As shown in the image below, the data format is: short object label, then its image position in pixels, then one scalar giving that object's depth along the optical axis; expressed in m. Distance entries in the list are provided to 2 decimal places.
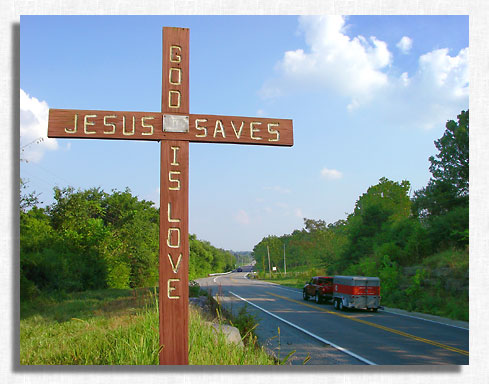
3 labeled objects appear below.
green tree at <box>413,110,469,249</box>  24.59
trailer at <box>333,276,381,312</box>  20.81
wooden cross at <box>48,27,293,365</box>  5.09
